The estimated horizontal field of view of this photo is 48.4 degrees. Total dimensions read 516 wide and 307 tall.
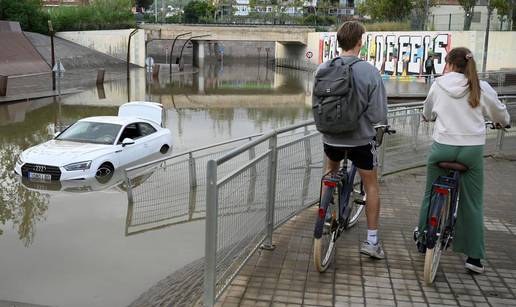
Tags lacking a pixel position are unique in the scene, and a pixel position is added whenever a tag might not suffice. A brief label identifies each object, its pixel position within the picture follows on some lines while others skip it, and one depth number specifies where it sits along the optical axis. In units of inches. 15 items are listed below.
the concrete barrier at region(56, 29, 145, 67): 2539.4
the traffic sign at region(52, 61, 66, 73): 1095.2
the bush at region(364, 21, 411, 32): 1774.1
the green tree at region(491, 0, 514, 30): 1605.8
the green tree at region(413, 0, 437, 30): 1683.1
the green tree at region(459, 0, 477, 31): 1475.1
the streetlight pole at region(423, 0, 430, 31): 1651.3
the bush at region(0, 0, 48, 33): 2381.9
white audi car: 472.4
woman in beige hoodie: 179.0
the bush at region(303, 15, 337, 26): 3029.0
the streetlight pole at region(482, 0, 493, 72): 1217.4
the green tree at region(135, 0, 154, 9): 4958.2
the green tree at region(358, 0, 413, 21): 2043.6
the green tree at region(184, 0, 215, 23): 3744.3
